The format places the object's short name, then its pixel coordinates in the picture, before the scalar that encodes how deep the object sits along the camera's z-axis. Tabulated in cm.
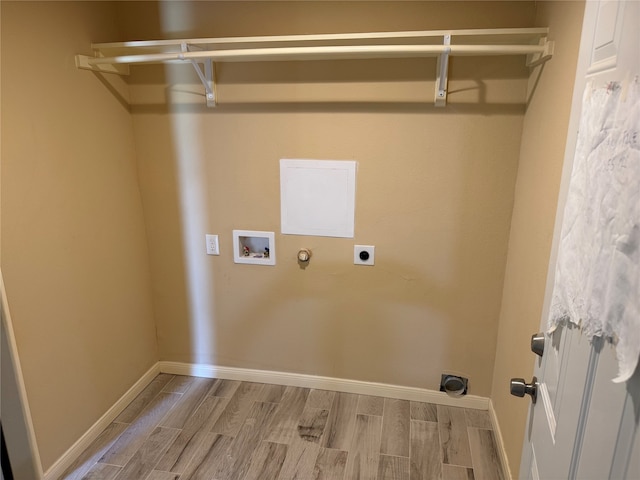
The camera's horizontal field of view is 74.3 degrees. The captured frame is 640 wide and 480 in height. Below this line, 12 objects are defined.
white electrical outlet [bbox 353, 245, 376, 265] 232
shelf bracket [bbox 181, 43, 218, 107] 218
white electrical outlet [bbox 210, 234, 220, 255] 249
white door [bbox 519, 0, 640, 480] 63
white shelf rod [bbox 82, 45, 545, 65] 171
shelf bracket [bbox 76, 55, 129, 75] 197
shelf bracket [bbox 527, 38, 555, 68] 163
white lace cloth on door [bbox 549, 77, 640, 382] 59
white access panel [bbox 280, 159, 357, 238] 225
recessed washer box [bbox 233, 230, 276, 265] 243
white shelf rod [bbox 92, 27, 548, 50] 169
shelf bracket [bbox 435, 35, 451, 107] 189
